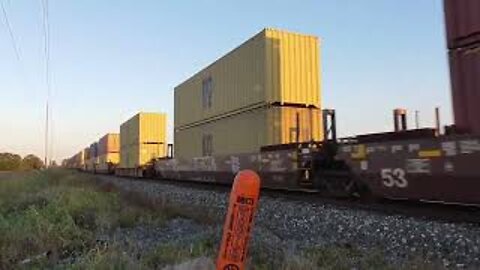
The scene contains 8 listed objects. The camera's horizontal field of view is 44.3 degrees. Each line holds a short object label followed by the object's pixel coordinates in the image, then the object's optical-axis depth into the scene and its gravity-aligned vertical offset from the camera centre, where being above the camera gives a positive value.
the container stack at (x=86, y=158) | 71.03 +3.18
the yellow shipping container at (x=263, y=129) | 17.19 +1.61
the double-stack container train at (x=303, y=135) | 9.64 +1.23
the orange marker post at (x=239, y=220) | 3.42 -0.23
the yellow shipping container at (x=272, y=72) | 17.38 +3.38
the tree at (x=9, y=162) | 107.12 +4.28
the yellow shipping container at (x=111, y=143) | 52.41 +3.58
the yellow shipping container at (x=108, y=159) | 51.46 +2.12
